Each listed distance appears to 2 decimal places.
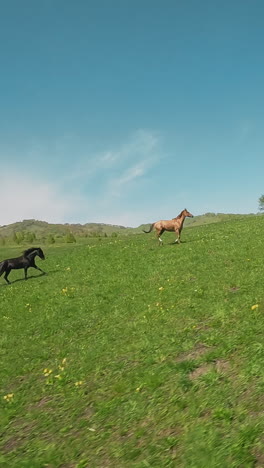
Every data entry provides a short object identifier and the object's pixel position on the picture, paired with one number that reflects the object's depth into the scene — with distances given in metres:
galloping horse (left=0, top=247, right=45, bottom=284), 32.69
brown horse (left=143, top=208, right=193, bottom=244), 35.12
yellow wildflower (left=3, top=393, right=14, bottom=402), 11.91
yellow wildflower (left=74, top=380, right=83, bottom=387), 11.71
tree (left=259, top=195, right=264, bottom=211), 187.19
